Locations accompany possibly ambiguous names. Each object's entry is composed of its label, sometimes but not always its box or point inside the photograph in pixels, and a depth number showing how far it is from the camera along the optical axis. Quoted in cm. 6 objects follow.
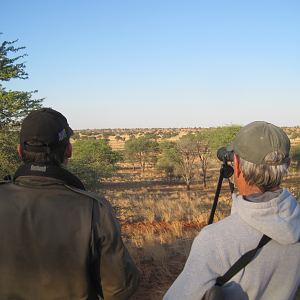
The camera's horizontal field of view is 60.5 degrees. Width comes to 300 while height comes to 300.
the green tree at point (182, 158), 2444
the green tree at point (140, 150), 3606
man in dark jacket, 131
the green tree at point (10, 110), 651
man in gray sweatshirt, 107
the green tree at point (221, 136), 2175
